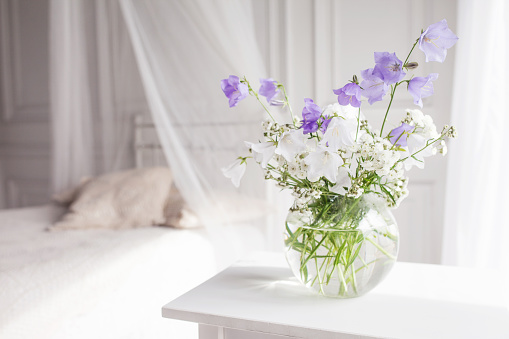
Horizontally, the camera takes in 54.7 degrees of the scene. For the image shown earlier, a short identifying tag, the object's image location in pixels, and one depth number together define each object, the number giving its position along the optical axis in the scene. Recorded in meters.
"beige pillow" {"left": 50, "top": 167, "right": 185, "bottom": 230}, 2.07
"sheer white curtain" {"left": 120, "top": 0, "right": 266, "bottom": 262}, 1.86
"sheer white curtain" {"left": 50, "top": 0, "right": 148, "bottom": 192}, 2.25
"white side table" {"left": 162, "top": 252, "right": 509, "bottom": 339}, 0.91
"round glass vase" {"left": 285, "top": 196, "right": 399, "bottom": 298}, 0.98
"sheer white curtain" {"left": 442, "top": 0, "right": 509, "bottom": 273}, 1.65
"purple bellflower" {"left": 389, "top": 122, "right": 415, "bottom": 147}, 0.98
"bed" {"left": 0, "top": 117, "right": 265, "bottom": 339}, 1.31
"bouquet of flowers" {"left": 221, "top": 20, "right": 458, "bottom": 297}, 0.91
